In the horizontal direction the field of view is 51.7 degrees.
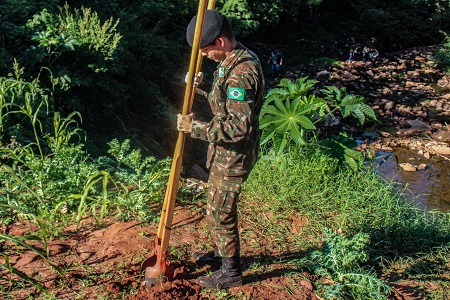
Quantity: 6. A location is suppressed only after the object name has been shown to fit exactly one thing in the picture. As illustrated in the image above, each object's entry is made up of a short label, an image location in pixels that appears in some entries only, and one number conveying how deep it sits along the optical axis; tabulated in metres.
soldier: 2.37
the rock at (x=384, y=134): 8.59
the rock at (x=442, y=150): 7.91
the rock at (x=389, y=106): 9.95
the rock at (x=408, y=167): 7.18
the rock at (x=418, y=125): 8.88
